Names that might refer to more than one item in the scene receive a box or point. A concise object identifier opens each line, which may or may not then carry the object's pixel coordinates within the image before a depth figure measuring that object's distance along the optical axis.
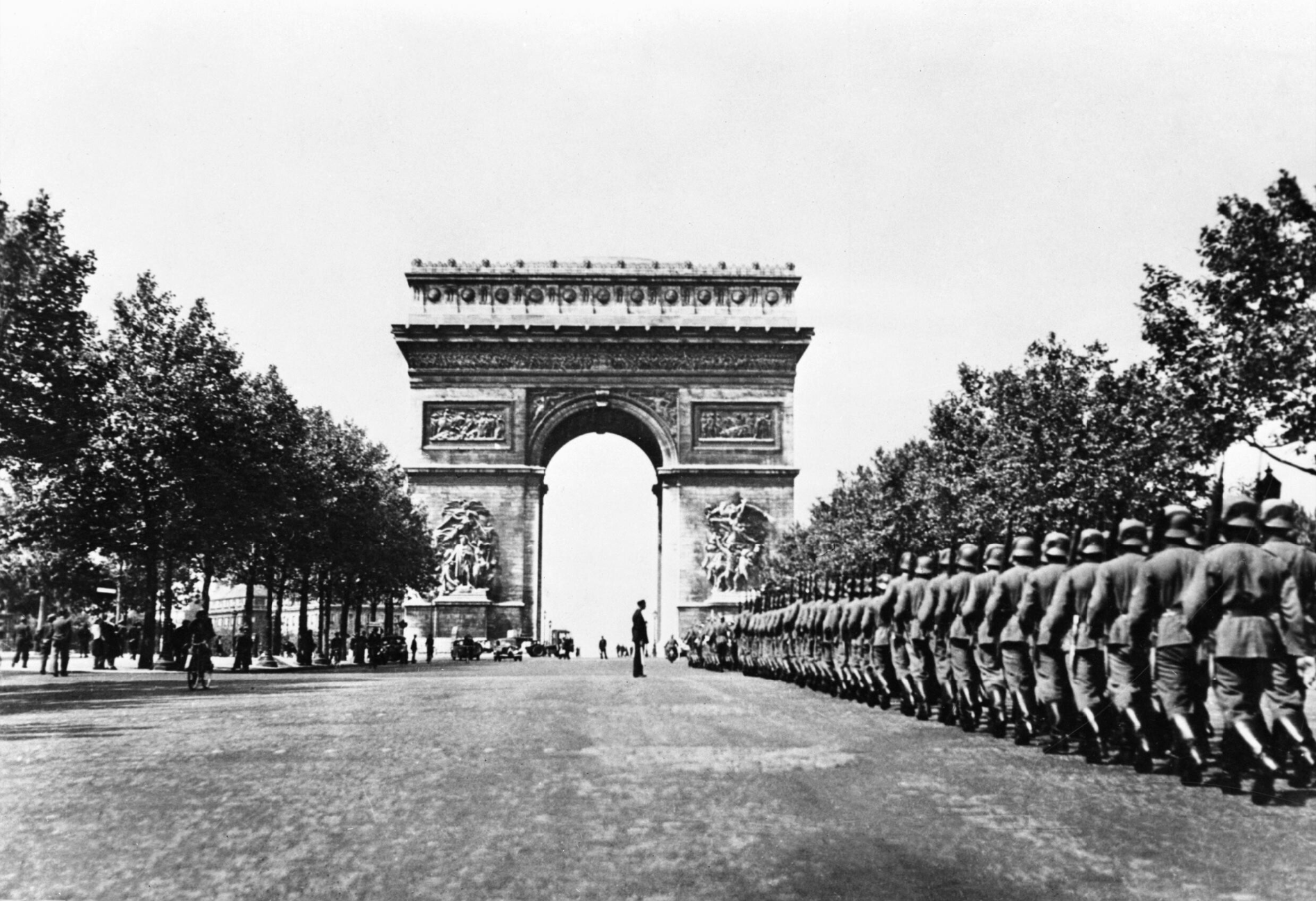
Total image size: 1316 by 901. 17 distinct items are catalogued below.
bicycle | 25.58
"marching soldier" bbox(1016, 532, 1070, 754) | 12.15
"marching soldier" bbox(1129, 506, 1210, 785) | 9.77
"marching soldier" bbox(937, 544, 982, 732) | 14.45
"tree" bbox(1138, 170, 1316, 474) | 18.69
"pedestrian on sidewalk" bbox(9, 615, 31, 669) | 38.84
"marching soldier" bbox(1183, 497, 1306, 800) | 9.08
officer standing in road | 29.27
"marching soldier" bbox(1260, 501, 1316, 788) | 9.23
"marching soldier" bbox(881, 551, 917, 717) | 16.75
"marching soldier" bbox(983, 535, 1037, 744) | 12.85
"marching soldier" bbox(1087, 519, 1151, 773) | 10.72
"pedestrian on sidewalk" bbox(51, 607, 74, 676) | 33.28
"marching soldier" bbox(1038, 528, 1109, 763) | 11.41
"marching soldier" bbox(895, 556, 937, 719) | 16.11
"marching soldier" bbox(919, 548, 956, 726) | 15.22
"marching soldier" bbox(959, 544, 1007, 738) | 13.62
